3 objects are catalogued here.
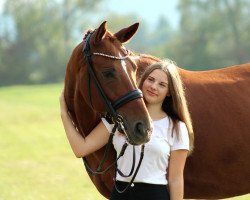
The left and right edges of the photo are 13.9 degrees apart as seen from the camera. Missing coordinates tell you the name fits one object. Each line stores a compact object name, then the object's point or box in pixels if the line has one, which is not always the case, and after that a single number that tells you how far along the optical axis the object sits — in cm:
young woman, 740
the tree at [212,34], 12029
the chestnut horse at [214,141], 895
